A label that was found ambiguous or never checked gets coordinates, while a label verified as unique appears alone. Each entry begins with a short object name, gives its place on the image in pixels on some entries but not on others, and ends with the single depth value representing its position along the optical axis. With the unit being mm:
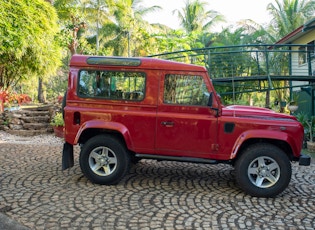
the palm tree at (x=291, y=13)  23375
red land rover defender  4414
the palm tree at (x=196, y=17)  29973
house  10562
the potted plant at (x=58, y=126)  10211
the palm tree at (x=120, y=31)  20917
